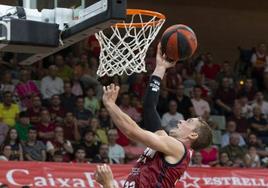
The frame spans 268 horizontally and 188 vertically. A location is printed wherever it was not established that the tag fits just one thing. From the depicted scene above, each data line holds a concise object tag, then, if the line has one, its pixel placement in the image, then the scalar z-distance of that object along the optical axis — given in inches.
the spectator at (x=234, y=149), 498.0
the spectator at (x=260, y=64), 602.2
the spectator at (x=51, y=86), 481.1
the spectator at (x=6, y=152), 419.8
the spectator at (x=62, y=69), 499.8
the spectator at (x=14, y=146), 424.5
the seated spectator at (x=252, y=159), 496.4
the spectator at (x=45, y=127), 446.3
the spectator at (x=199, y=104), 524.8
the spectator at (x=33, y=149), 432.5
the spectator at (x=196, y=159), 469.7
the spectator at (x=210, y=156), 483.2
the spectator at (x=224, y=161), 483.5
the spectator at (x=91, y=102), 485.4
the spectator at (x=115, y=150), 459.2
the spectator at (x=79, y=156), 440.1
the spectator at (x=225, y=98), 552.4
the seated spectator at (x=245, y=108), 548.4
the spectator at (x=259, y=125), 542.0
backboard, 220.7
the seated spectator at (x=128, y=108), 493.4
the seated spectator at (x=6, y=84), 466.9
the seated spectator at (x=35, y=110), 456.8
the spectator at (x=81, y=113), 475.2
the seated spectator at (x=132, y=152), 464.1
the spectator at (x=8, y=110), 448.8
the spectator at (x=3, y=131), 430.8
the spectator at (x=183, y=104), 514.9
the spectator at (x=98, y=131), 464.4
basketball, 193.3
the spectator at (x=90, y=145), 453.1
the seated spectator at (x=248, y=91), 569.9
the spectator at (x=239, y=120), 535.2
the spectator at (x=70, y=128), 461.1
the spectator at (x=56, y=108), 467.8
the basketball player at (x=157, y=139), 170.6
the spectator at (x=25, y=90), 471.2
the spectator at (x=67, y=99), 475.8
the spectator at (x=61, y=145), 442.0
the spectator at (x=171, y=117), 495.6
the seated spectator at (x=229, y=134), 514.9
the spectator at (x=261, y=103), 556.7
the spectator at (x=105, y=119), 480.4
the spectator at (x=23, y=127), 442.3
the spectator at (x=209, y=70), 583.2
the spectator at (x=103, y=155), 449.4
